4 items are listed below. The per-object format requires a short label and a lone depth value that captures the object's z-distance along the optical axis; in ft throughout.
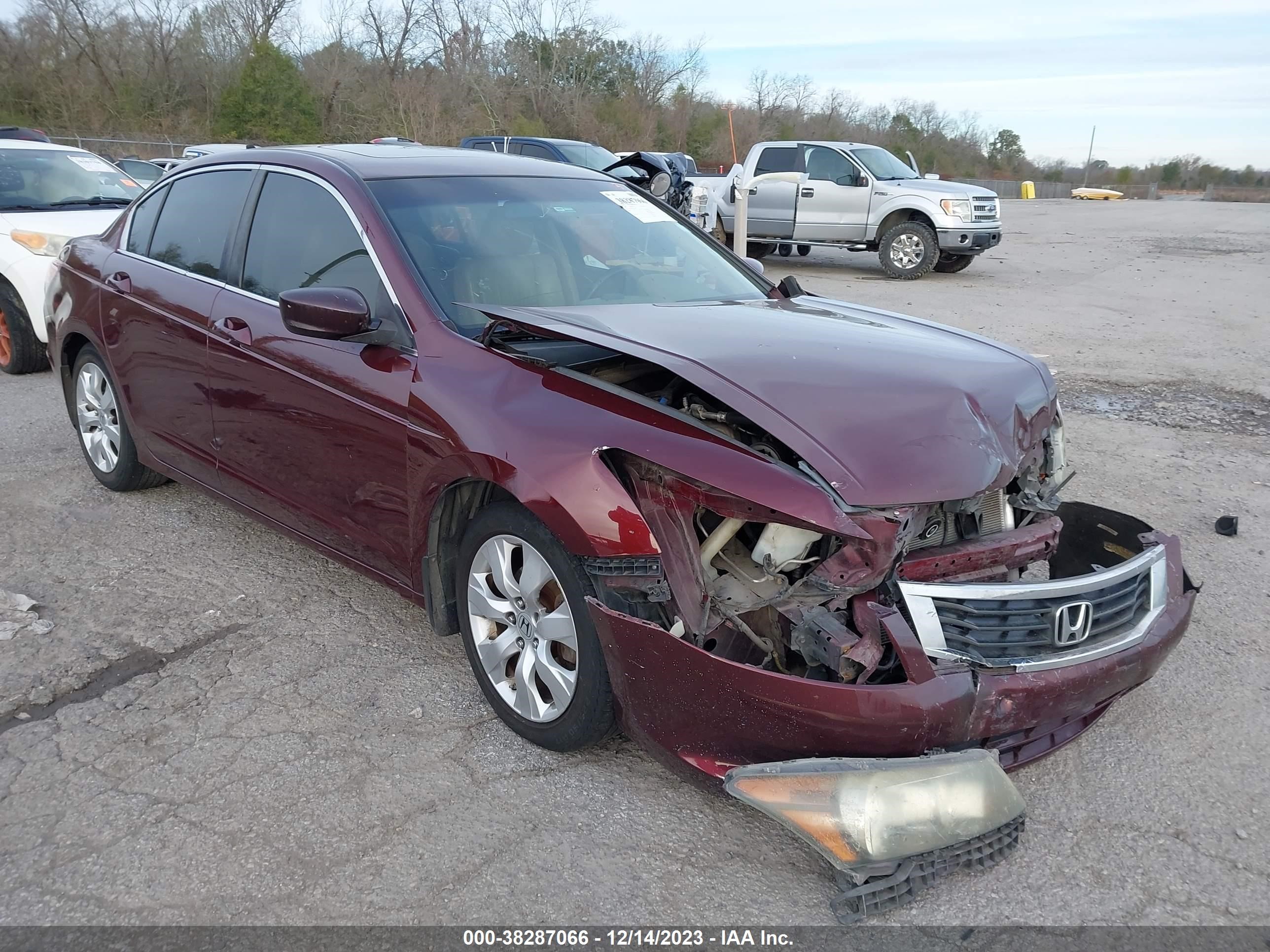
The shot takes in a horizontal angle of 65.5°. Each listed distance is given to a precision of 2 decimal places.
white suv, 24.31
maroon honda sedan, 7.88
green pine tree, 131.34
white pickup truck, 46.68
